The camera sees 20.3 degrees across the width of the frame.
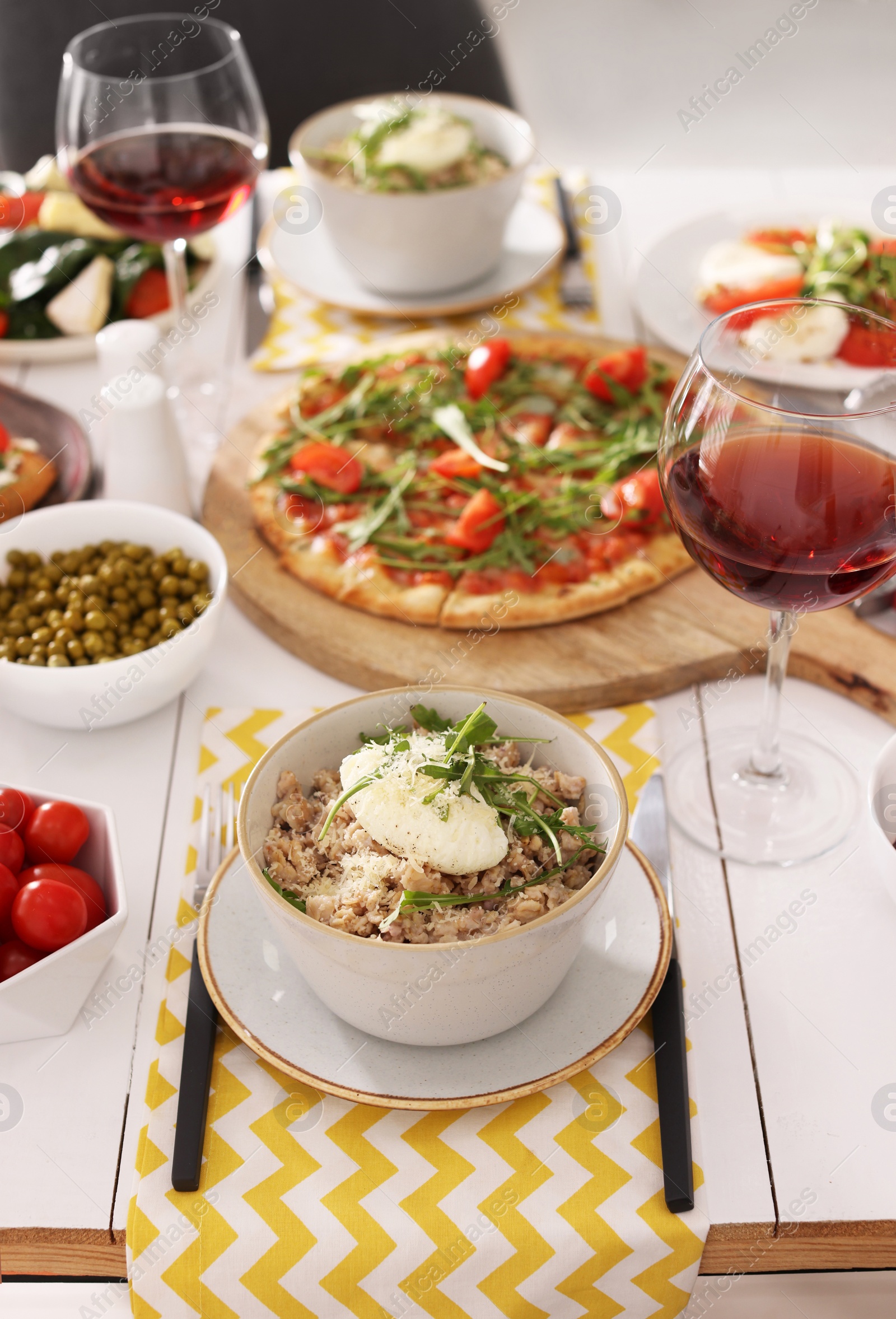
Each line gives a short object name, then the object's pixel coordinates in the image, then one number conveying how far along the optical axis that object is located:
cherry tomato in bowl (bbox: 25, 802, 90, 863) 0.92
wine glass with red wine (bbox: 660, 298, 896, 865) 0.87
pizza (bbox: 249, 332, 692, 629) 1.08
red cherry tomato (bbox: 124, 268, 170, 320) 1.24
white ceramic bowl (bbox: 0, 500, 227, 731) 0.99
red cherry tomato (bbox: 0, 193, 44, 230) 1.29
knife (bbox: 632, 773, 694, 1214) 0.86
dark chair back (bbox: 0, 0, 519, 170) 1.79
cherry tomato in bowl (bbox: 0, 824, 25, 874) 0.91
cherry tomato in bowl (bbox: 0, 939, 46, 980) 0.89
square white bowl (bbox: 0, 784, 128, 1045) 0.88
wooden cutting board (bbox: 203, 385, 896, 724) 1.04
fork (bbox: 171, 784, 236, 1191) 0.86
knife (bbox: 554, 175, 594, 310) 1.28
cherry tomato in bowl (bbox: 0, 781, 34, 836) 0.92
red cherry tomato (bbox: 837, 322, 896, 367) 1.14
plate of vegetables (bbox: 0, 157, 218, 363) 1.22
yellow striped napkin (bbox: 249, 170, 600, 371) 1.25
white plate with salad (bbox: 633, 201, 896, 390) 1.17
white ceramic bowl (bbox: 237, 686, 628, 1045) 0.84
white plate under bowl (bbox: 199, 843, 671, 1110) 0.87
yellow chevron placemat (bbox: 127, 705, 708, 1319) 0.85
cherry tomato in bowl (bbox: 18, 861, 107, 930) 0.91
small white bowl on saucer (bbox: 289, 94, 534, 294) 1.22
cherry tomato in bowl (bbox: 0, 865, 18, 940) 0.90
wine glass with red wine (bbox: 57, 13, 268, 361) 1.11
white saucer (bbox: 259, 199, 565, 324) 1.27
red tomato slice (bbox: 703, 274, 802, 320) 1.21
